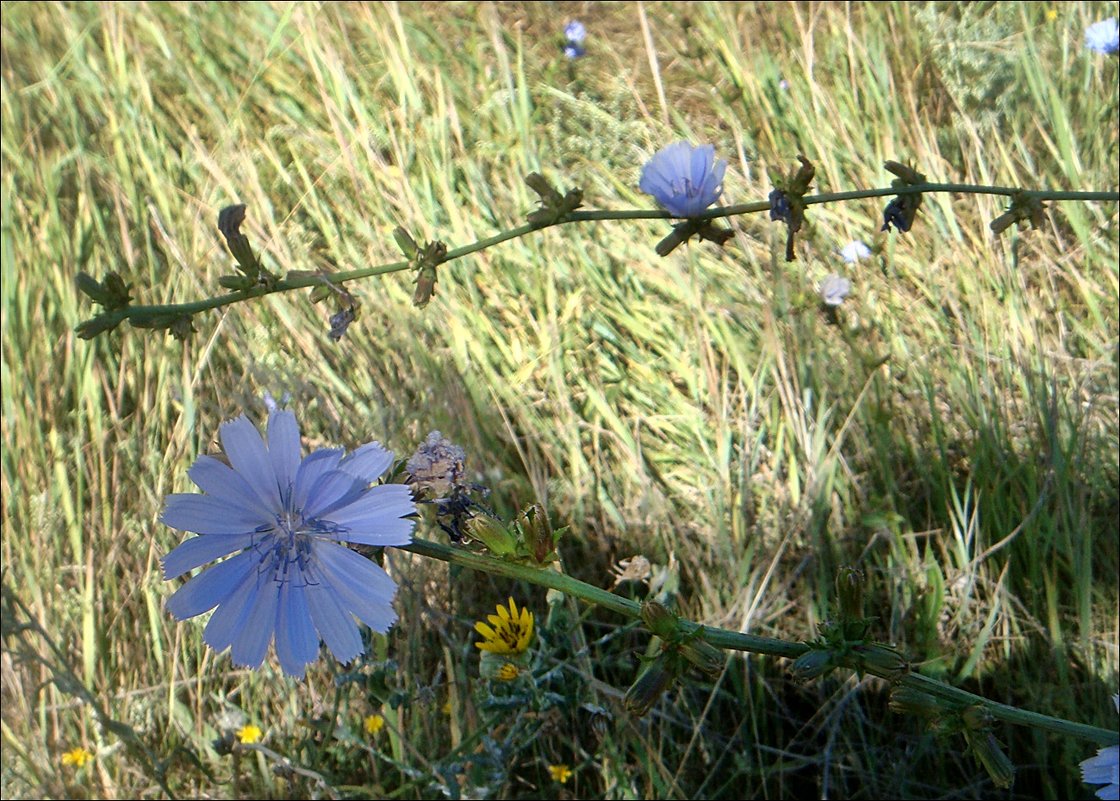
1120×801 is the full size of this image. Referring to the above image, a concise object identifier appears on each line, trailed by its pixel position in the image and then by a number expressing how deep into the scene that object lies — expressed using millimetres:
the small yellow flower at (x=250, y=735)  565
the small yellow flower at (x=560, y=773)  529
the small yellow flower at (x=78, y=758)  576
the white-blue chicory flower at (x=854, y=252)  731
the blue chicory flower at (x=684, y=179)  405
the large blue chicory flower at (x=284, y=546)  304
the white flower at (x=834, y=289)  670
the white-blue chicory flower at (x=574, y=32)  988
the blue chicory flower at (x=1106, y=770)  347
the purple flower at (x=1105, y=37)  777
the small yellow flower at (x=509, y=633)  460
